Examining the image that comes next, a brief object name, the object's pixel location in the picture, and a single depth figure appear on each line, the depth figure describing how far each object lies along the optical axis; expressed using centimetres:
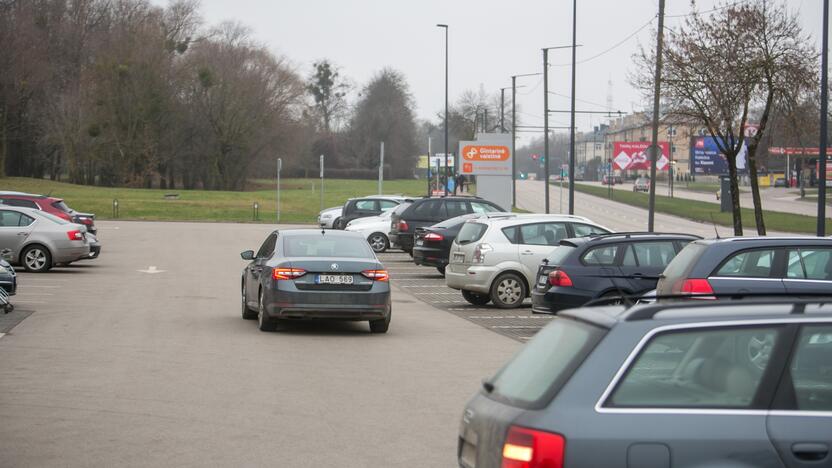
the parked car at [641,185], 11356
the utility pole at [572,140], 4459
